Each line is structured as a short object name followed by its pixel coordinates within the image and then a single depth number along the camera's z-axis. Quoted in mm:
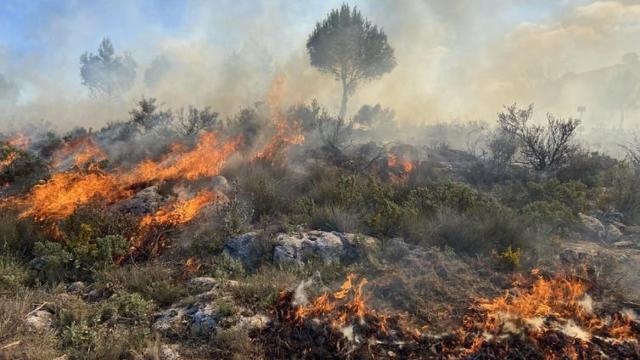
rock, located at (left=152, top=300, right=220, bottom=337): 5332
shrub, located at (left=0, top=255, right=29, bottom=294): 6164
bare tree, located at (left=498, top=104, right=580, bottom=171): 14494
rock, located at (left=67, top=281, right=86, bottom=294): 6449
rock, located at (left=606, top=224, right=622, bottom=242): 8914
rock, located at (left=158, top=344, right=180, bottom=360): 4857
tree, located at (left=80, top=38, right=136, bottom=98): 42000
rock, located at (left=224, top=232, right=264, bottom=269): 7312
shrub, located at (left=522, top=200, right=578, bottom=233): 8549
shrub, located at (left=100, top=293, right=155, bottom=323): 5609
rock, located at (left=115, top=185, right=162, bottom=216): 9141
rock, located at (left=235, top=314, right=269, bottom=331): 5273
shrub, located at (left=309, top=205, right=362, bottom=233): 8188
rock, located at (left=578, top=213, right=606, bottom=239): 9000
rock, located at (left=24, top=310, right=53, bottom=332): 5098
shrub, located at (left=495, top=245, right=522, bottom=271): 6652
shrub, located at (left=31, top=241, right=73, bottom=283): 6711
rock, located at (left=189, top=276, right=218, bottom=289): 6345
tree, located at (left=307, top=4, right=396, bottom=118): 27312
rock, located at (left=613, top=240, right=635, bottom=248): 8565
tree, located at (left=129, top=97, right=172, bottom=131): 19812
